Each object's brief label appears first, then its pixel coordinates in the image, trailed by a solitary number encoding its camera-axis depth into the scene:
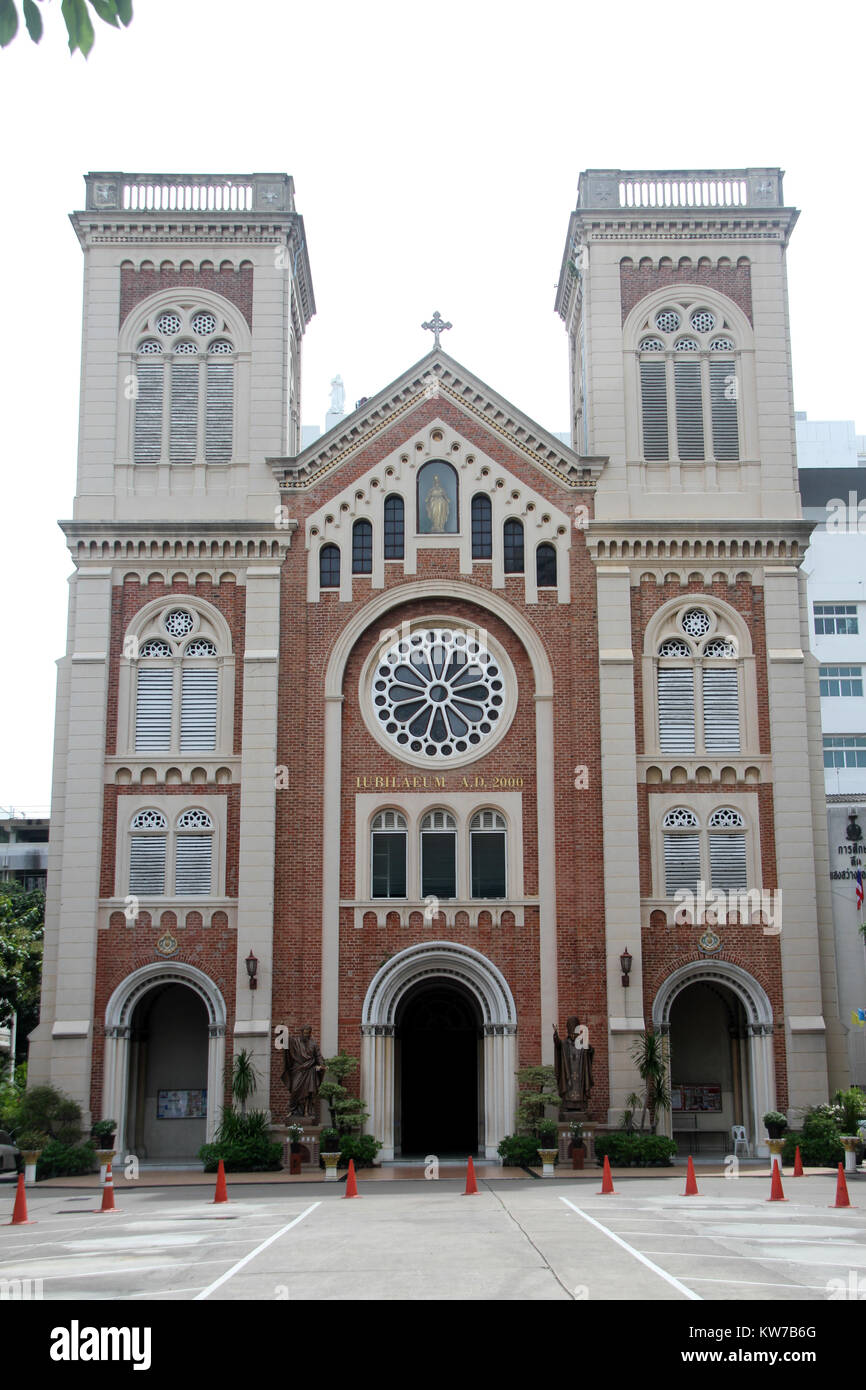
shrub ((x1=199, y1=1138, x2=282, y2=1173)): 33.62
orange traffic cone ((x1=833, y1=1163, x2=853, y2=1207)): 24.09
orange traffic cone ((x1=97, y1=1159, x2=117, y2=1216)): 26.23
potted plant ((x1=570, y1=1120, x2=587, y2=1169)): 33.44
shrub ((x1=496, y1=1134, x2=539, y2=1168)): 34.12
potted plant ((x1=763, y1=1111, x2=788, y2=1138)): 34.38
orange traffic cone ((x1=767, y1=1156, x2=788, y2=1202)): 25.45
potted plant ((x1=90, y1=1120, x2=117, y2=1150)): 34.59
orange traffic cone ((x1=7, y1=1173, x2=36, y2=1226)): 23.55
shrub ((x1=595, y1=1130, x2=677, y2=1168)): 33.66
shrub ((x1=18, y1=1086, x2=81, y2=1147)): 34.91
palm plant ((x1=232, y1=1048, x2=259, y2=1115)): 35.12
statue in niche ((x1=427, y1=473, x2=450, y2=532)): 39.72
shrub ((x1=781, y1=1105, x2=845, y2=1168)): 33.72
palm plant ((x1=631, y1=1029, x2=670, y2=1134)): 35.19
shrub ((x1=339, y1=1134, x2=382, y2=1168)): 33.88
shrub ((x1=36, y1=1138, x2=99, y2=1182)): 34.03
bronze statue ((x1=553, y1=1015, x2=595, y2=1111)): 34.50
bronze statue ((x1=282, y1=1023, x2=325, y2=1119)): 34.59
